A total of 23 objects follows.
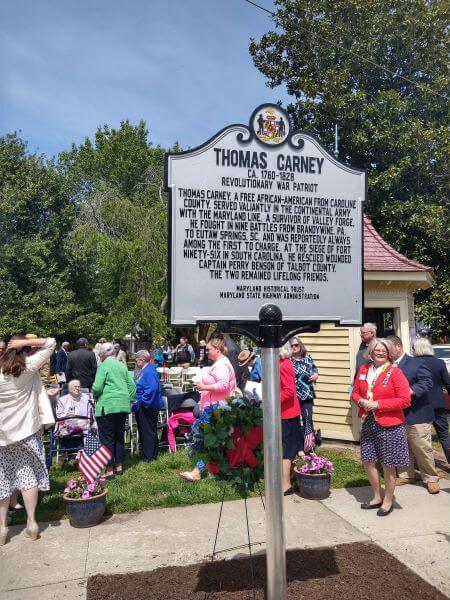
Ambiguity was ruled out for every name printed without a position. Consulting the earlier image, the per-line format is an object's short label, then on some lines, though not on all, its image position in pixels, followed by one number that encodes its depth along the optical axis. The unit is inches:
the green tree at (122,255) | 855.1
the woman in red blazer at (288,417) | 230.1
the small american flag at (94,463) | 218.5
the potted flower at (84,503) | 207.3
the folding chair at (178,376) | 613.3
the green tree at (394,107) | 572.7
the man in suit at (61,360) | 631.2
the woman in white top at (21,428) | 199.0
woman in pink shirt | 240.1
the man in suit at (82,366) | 428.1
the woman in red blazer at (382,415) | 203.0
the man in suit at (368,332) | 265.6
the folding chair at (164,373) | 593.4
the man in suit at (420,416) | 246.2
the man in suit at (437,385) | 262.7
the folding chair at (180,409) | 341.2
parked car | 546.4
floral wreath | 148.4
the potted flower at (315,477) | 231.9
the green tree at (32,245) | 943.7
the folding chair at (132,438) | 334.0
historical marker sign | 135.0
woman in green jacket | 276.5
